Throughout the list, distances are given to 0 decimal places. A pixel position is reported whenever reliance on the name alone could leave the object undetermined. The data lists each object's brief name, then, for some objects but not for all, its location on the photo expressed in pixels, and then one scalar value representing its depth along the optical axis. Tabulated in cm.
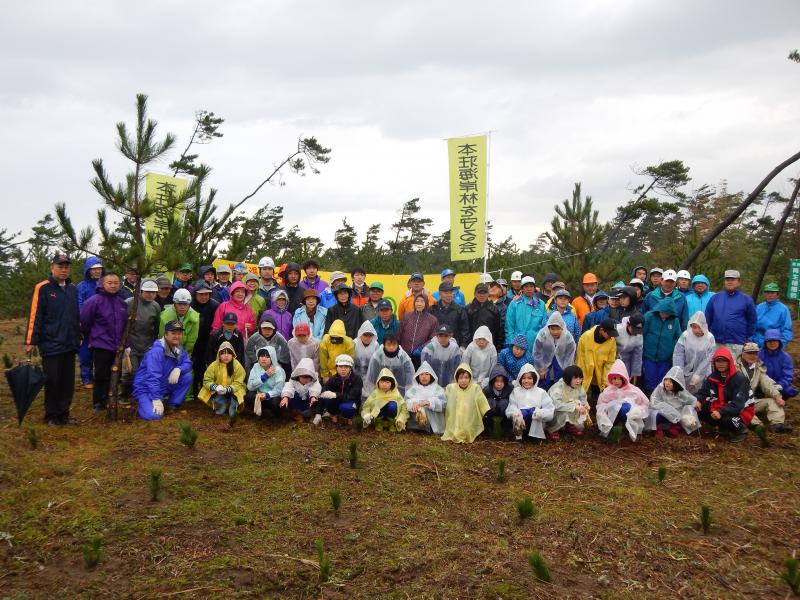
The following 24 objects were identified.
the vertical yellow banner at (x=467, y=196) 1064
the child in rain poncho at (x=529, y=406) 650
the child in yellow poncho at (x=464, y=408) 662
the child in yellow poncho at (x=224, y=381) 708
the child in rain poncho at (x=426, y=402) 673
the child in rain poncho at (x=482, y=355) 718
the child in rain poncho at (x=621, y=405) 655
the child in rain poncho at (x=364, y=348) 728
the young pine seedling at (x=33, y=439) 551
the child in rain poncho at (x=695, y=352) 721
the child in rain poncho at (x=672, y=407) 671
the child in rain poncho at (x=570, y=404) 665
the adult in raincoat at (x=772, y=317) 782
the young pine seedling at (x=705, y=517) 428
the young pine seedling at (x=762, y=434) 629
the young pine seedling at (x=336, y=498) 443
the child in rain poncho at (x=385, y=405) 684
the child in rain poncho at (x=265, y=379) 704
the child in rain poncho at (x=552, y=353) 729
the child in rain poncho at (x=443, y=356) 728
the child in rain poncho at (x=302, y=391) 697
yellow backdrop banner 1189
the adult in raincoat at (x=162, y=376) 685
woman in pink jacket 763
